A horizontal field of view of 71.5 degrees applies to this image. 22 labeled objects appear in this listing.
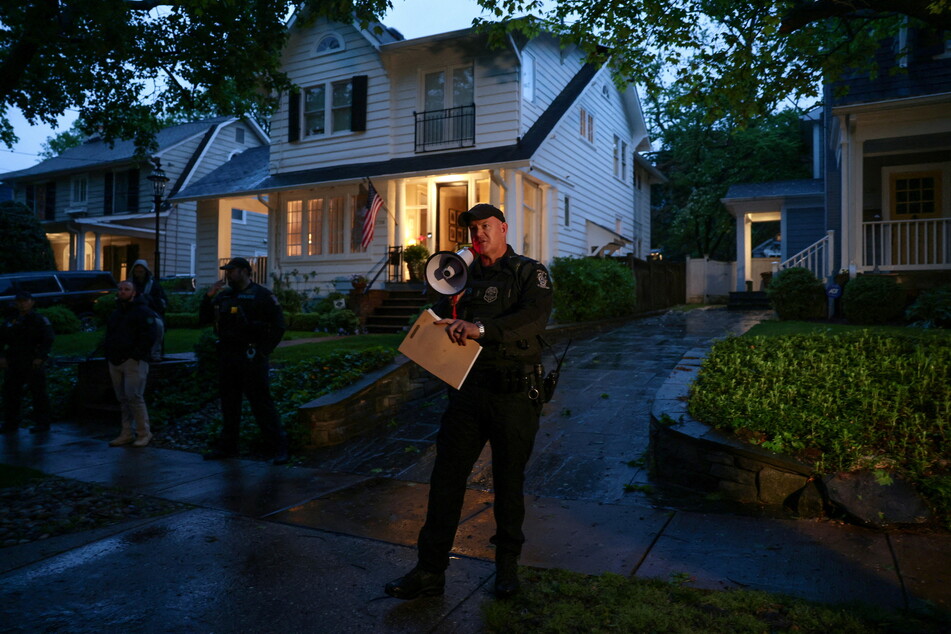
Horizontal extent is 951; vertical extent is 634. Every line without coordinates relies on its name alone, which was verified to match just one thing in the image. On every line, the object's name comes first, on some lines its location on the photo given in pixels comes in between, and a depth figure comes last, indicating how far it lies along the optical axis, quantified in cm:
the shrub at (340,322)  1470
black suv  1708
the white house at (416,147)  1588
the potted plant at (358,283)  1557
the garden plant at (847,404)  440
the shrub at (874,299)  1128
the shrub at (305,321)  1517
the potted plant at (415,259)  1631
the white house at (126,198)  2727
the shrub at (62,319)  1603
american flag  1592
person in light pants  709
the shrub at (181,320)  1648
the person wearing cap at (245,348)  627
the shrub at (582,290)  1423
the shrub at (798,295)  1262
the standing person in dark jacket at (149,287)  894
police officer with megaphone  328
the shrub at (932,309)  1012
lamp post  1748
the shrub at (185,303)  1811
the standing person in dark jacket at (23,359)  811
